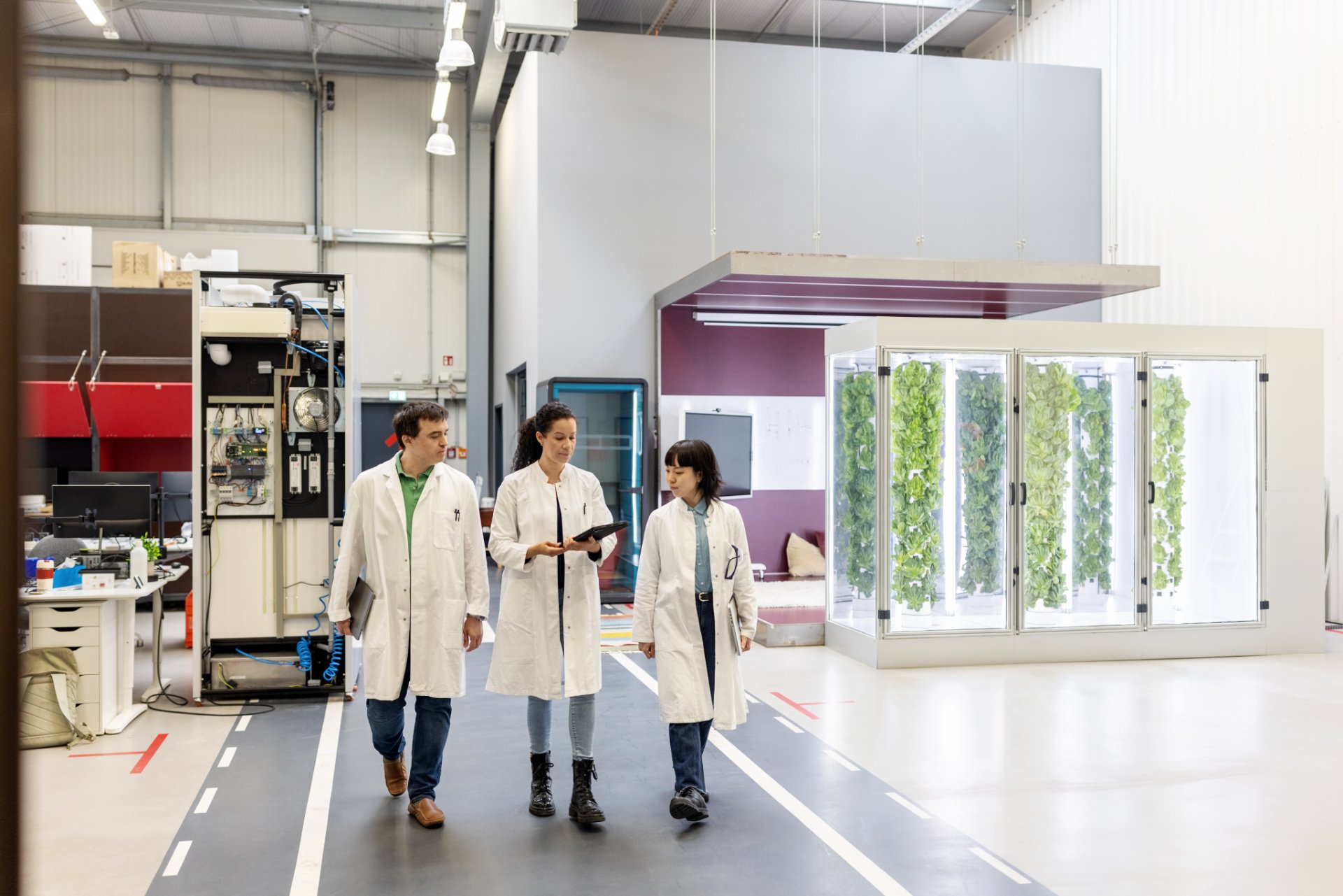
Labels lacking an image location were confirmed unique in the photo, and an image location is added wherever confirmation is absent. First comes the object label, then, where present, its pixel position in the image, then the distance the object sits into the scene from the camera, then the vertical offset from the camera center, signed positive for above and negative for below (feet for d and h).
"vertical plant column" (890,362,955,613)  24.21 -0.86
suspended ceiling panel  26.27 +4.48
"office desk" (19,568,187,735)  18.24 -3.38
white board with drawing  35.12 +0.28
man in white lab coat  13.51 -1.82
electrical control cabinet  20.83 -0.97
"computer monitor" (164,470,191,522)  34.99 -1.82
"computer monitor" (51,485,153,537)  23.99 -1.36
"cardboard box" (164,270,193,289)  34.60 +5.64
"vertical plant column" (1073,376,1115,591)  25.46 -0.89
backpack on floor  17.62 -4.35
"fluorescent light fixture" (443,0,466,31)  32.45 +13.79
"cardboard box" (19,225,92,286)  33.76 +6.35
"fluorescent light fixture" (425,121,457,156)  38.31 +11.31
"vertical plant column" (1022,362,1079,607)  24.97 -0.77
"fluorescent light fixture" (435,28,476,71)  31.42 +12.13
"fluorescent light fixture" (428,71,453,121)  37.50 +13.20
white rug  30.07 -4.49
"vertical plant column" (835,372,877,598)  24.48 -0.81
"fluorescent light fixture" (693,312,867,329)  33.65 +4.22
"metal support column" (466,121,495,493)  47.50 +6.75
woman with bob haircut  13.64 -2.21
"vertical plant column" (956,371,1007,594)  24.70 -0.46
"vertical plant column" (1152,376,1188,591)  25.76 -0.76
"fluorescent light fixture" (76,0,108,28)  33.17 +14.19
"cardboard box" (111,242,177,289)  33.91 +5.99
